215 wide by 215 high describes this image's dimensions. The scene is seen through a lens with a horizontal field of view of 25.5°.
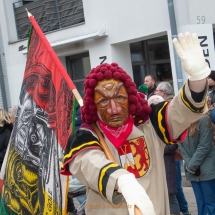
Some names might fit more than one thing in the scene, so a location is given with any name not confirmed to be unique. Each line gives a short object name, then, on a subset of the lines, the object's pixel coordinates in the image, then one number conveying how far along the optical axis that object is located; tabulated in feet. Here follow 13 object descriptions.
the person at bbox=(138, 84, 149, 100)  23.88
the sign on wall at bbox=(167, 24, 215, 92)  26.61
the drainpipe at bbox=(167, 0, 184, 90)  26.62
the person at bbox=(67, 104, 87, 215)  18.62
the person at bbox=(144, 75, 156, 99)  24.73
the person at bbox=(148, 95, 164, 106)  16.08
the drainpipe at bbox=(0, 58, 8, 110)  39.44
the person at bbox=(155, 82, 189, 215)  17.30
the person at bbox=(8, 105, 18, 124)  22.18
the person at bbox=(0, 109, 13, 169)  21.89
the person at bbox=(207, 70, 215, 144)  15.48
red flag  12.43
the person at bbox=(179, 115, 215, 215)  16.57
